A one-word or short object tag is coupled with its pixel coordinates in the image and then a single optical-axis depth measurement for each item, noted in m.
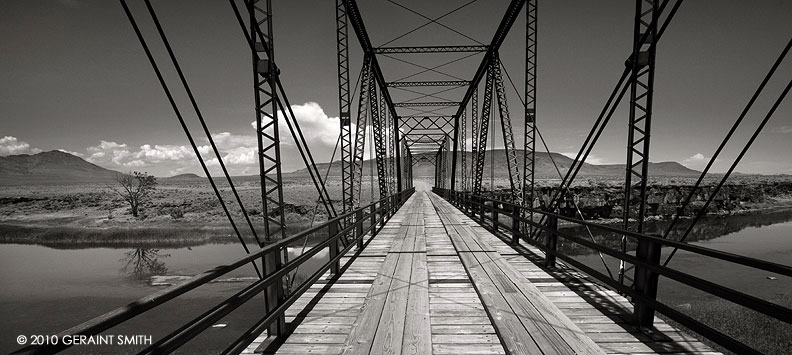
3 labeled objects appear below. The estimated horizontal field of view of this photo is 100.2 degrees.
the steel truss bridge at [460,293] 3.37
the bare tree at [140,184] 44.91
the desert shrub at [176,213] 39.69
